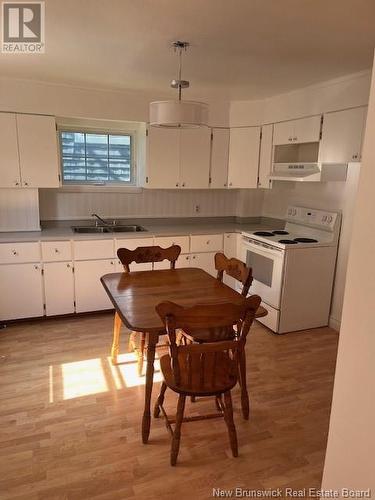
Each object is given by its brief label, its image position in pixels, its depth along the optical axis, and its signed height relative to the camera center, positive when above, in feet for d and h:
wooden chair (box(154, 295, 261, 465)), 5.76 -3.27
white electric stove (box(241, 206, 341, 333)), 11.54 -2.89
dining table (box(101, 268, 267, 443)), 6.48 -2.40
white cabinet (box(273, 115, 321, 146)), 11.35 +1.66
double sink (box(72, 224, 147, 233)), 13.56 -1.97
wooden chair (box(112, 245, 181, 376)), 9.32 -2.06
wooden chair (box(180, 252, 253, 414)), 7.49 -3.10
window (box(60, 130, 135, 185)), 13.69 +0.65
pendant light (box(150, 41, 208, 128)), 7.11 +1.24
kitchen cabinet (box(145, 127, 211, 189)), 13.33 +0.73
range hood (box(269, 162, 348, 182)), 10.95 +0.33
